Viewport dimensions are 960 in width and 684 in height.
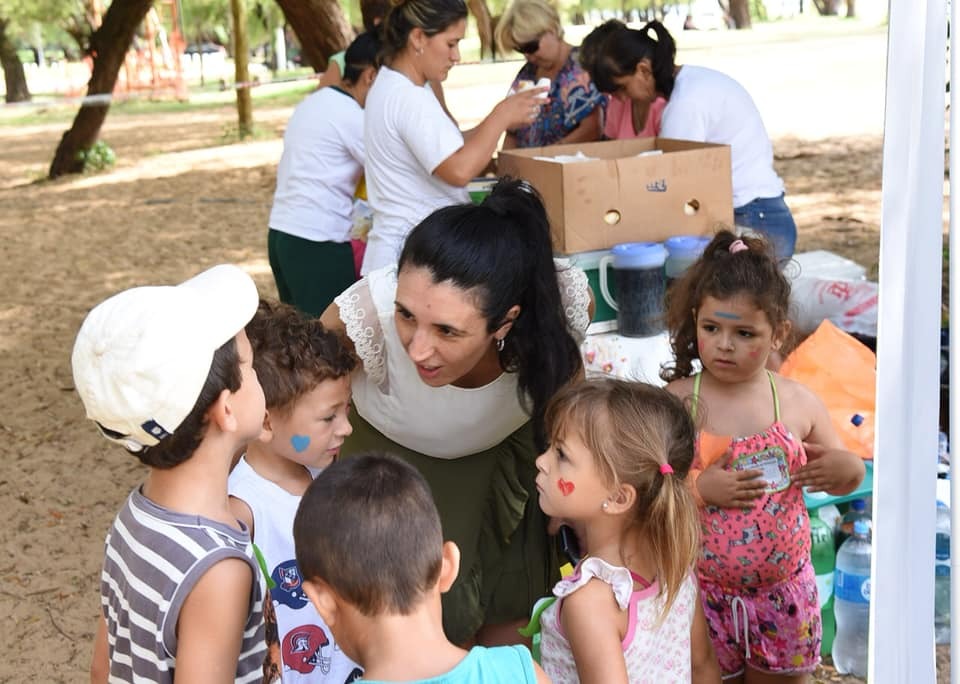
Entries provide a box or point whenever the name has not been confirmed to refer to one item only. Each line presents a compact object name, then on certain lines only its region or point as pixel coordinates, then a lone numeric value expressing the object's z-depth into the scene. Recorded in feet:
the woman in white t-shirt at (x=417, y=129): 11.23
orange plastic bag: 10.89
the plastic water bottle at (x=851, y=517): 10.41
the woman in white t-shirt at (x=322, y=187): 13.79
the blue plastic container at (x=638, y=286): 10.47
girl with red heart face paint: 6.02
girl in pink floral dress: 7.88
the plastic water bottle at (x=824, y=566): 10.19
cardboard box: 10.53
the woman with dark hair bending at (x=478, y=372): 7.23
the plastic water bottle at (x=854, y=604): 10.15
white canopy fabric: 4.38
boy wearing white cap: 5.10
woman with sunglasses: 14.46
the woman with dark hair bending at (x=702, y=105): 12.35
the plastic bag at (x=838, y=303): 13.64
